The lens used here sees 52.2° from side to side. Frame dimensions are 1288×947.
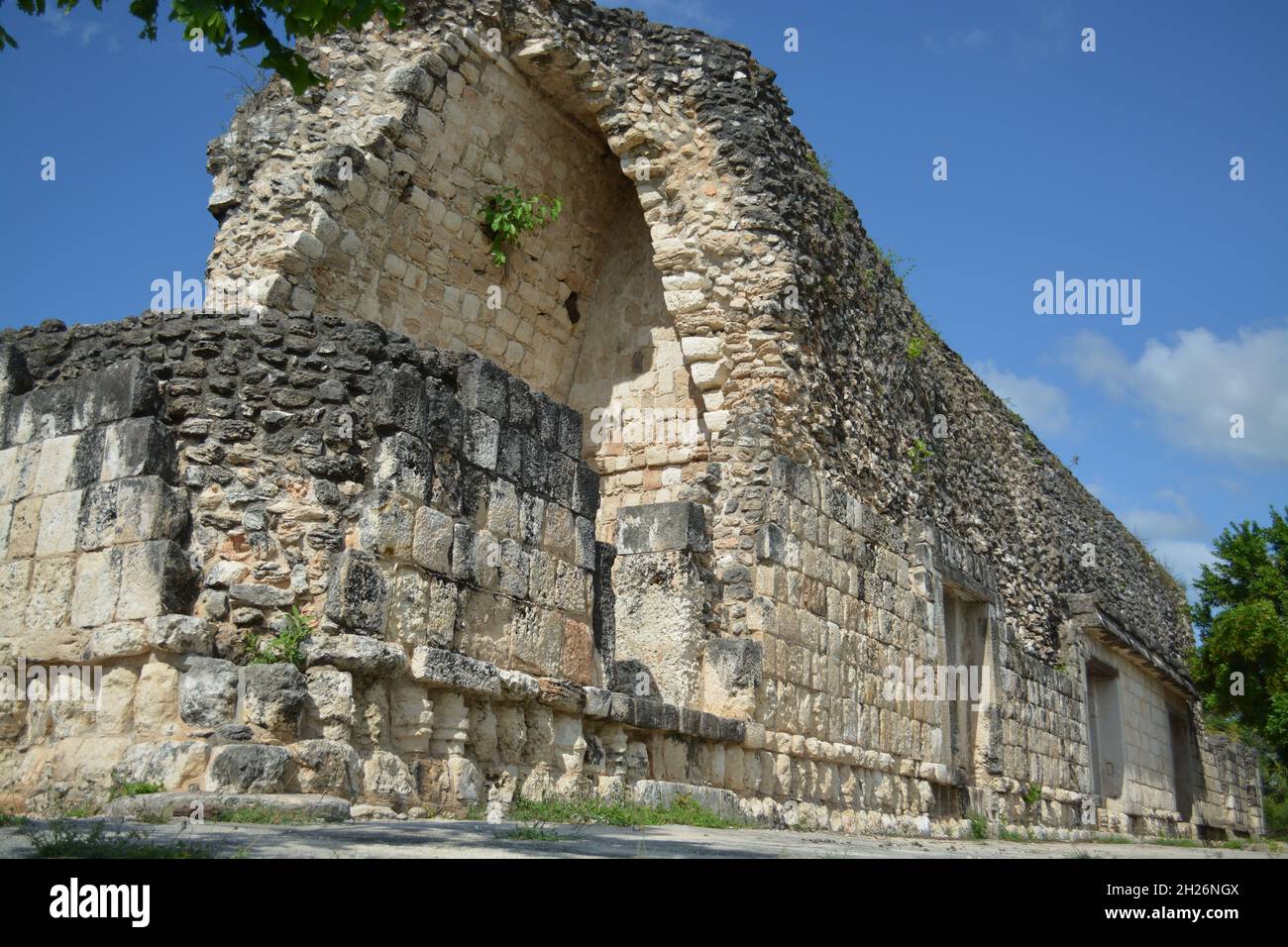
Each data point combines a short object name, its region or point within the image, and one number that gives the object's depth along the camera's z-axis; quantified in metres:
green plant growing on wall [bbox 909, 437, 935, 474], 12.84
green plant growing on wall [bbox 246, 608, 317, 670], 5.60
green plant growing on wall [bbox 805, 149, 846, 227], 11.93
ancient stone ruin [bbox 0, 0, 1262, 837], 5.75
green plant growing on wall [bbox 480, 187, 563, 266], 10.41
